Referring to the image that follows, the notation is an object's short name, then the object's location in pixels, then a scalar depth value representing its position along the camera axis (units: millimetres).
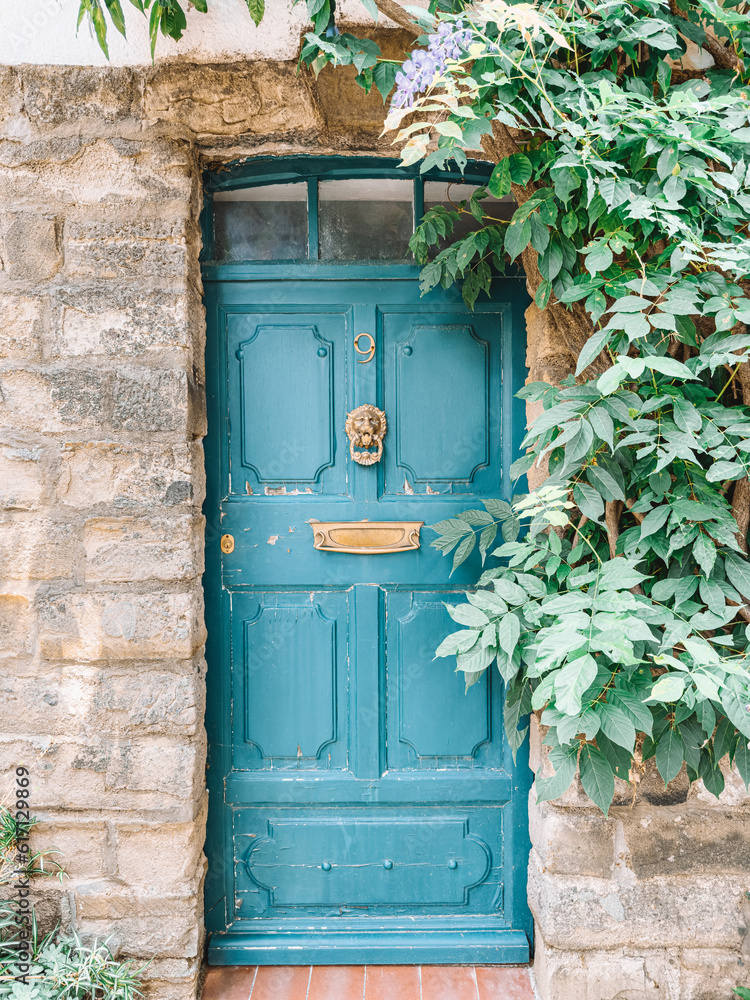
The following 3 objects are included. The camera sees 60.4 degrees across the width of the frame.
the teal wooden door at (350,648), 2033
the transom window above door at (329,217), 2027
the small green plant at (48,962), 1728
